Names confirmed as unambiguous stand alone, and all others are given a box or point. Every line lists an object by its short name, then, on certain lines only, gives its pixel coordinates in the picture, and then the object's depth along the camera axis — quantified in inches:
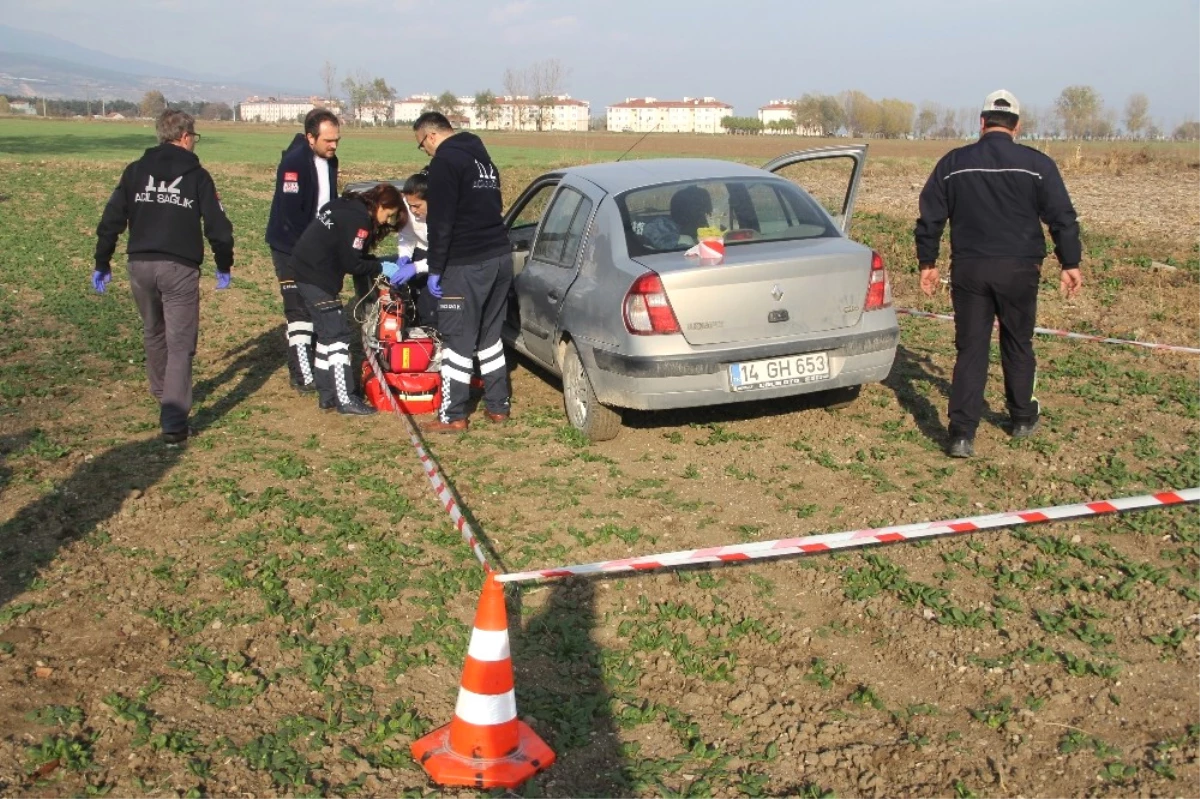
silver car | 255.4
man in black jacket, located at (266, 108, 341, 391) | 319.3
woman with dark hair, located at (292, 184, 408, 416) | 304.0
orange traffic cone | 141.9
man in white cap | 251.8
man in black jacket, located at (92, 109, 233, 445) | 277.1
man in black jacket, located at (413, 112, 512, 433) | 284.2
